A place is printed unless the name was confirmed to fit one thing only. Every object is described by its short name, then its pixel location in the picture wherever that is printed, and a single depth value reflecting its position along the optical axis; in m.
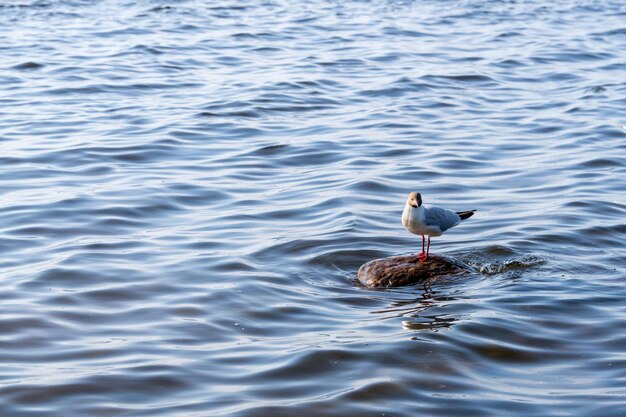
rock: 8.12
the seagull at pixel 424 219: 8.02
